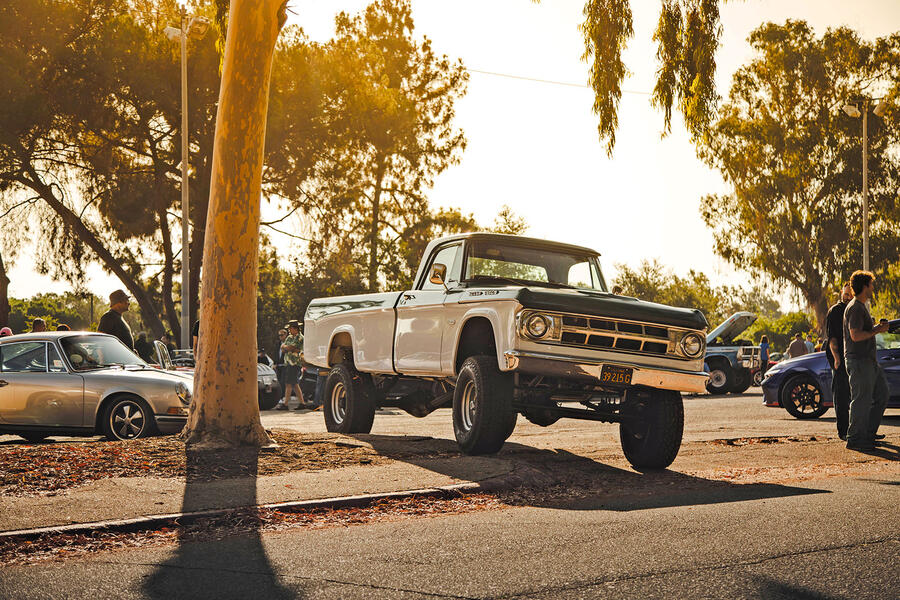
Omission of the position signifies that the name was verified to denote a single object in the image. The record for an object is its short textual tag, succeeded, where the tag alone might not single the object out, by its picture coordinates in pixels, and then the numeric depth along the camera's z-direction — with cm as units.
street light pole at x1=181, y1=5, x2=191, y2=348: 2828
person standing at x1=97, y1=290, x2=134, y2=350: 1435
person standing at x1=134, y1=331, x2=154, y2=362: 1703
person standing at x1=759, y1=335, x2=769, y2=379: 3123
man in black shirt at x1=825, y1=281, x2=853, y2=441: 1151
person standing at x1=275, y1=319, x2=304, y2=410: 2203
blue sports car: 1592
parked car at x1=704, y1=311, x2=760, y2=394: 2653
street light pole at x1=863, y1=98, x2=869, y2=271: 3766
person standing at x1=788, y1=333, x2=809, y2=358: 2712
